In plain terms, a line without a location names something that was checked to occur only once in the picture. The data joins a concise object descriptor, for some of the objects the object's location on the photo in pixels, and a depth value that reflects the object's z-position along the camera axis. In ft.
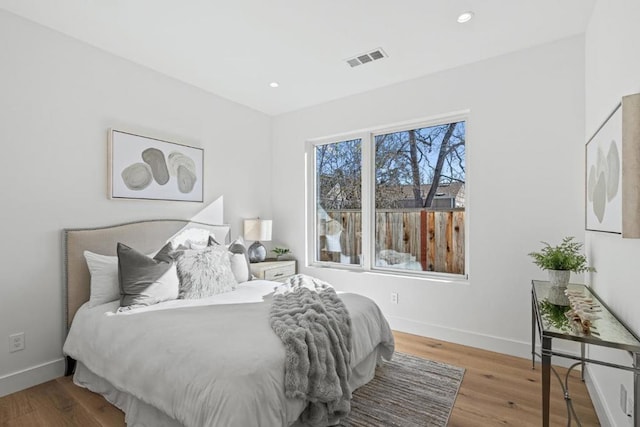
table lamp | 13.00
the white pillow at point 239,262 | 10.32
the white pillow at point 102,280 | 8.09
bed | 4.84
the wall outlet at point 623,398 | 5.25
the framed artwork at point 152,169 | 9.43
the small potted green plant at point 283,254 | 14.07
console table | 4.45
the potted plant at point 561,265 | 7.09
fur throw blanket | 5.44
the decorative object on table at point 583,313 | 4.92
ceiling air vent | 9.46
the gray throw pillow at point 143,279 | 7.77
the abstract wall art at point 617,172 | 4.63
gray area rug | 6.56
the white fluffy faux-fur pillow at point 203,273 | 8.60
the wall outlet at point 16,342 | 7.64
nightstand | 11.94
